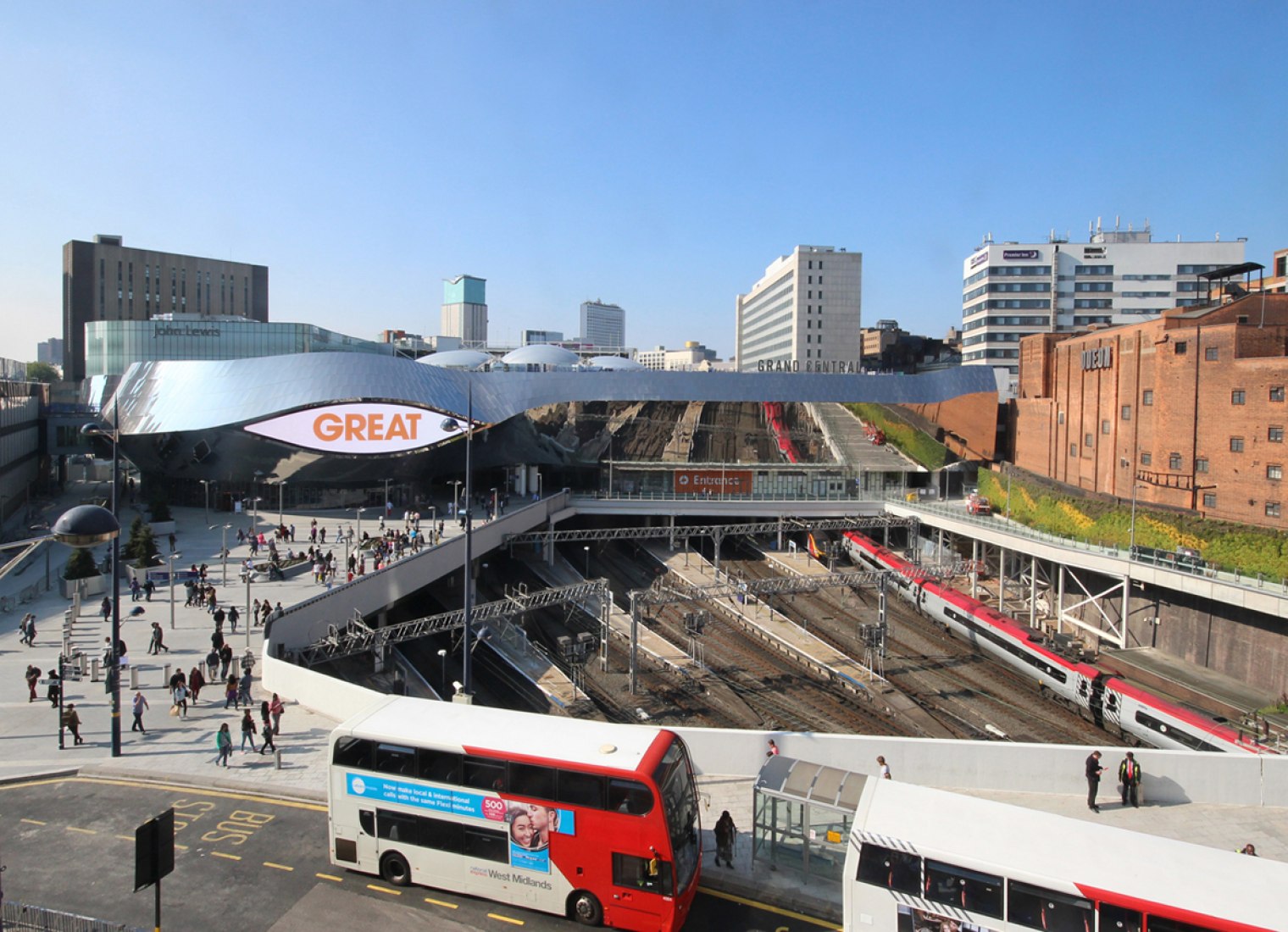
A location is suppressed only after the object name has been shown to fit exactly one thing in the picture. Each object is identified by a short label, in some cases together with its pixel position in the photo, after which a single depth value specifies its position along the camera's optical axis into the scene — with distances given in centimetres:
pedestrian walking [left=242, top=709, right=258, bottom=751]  1780
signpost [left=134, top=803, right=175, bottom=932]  943
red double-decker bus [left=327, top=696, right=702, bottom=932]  1152
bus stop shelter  1265
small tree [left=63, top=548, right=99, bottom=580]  3125
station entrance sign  6156
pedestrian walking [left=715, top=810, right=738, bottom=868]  1320
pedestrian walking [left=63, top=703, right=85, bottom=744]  1817
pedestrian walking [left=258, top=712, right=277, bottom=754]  1793
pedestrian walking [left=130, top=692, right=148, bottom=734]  1899
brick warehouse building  3694
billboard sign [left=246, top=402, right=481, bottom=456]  5100
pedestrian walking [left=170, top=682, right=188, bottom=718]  2038
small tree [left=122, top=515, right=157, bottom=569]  3394
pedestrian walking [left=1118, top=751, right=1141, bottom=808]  1597
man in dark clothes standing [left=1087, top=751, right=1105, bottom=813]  1574
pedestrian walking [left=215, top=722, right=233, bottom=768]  1728
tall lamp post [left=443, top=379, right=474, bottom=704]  1961
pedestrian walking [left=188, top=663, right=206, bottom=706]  2132
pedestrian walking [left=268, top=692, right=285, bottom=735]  1875
